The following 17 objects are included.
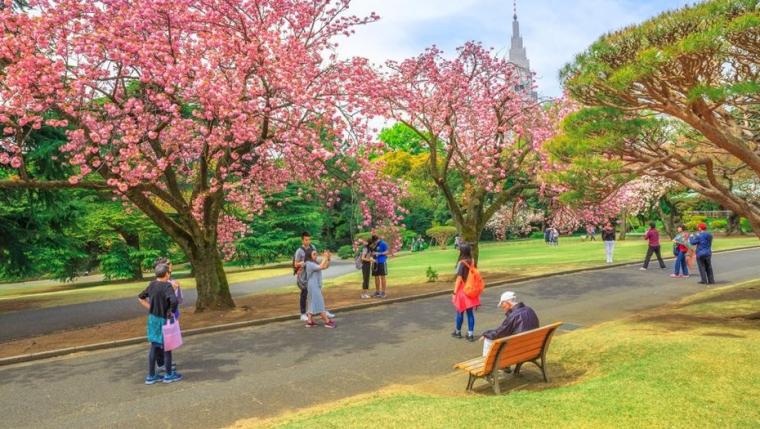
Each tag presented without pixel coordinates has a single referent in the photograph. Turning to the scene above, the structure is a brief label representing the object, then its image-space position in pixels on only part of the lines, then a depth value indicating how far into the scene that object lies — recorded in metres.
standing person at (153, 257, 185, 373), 7.56
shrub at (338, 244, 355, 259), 41.94
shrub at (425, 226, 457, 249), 48.25
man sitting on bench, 6.75
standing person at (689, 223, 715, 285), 14.87
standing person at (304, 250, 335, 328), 10.89
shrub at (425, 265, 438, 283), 18.14
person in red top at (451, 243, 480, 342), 9.05
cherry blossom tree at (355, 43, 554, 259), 17.75
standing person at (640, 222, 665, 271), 18.47
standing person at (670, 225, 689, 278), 16.50
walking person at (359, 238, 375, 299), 15.06
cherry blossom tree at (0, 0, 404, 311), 9.91
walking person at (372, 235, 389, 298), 14.59
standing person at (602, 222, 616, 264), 21.16
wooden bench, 6.16
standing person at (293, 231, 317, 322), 11.55
